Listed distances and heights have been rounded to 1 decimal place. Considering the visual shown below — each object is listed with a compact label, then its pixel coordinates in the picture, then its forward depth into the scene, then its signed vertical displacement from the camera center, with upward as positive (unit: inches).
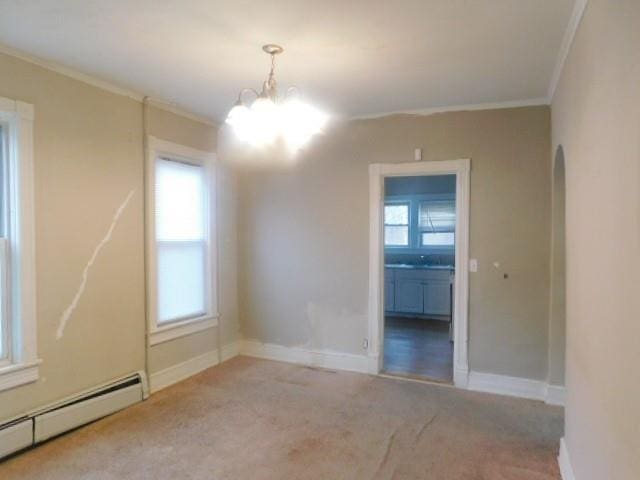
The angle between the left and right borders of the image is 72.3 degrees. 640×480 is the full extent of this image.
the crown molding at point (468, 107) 146.9 +44.5
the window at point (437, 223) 287.3 +6.5
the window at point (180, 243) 154.9 -3.8
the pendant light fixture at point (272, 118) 95.0 +25.9
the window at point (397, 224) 300.0 +6.0
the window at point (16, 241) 111.2 -2.1
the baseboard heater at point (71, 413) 107.8 -50.0
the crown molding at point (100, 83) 111.6 +45.2
